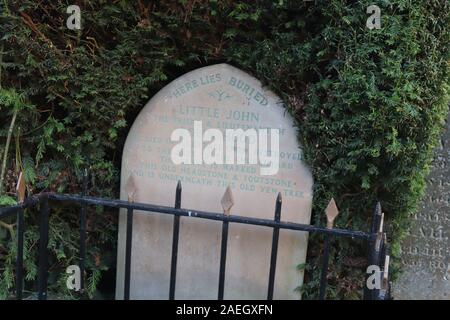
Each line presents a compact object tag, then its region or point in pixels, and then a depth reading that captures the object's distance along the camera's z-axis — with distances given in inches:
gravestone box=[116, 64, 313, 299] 91.6
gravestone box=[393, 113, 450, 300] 113.7
